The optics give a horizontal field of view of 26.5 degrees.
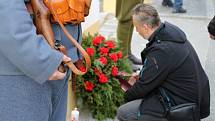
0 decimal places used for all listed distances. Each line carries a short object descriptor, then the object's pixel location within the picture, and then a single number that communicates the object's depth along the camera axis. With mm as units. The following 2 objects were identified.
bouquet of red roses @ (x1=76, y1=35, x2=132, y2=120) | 3727
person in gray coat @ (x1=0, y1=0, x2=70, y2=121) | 1799
